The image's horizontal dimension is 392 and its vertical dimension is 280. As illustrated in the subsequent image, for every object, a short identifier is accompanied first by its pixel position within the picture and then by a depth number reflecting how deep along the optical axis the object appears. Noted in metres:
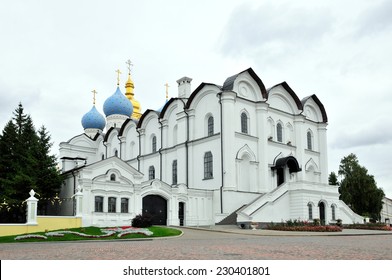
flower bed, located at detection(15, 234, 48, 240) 20.51
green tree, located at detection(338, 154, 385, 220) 48.66
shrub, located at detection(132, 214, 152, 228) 27.34
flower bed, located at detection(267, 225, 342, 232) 27.81
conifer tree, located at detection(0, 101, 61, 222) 30.91
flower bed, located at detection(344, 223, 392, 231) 34.50
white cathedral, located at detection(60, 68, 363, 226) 32.28
